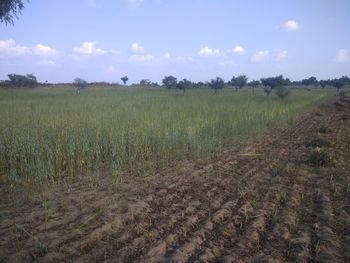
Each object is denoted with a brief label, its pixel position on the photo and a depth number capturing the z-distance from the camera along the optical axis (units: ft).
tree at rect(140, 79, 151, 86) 277.19
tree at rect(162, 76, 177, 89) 180.96
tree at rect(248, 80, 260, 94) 206.49
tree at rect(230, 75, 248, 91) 200.84
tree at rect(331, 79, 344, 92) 203.17
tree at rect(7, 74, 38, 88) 162.39
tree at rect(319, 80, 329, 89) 244.63
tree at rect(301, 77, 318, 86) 286.66
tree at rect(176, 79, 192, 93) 162.81
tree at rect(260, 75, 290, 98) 153.38
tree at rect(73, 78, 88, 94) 177.88
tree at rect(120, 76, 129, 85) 279.90
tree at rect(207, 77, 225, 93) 167.02
